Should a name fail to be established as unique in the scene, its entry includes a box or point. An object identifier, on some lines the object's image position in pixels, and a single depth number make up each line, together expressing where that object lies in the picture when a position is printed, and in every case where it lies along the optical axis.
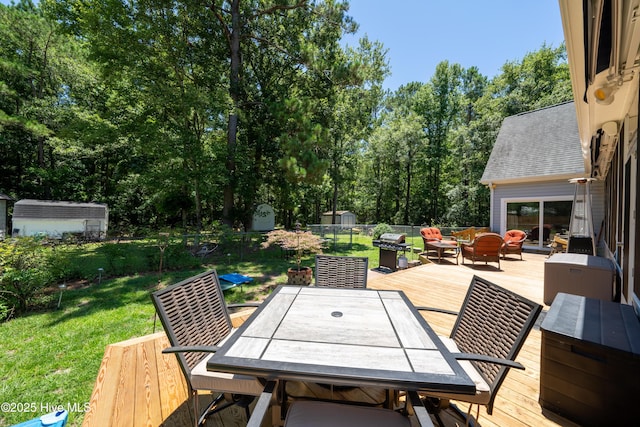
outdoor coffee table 7.22
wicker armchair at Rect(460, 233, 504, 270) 6.39
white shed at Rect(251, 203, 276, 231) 13.69
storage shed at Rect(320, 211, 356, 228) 21.86
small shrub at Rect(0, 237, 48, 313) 4.37
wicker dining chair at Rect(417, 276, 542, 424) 1.40
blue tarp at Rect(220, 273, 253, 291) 5.43
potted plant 5.75
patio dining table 1.14
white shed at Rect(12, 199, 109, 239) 12.99
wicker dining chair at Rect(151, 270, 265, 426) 1.53
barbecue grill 7.05
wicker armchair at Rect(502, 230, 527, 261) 7.70
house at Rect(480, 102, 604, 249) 8.61
